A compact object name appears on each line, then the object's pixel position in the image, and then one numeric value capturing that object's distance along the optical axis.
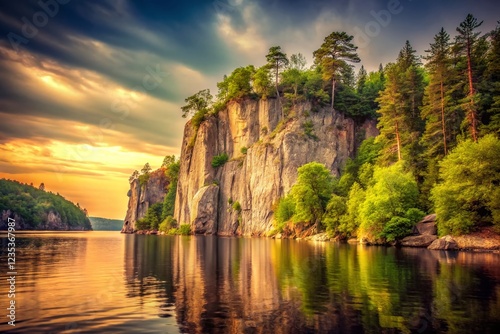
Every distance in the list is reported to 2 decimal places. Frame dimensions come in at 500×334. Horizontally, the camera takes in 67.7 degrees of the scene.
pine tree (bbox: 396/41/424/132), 68.62
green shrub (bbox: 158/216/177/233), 125.12
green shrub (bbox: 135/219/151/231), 145.50
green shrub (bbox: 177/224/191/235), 107.75
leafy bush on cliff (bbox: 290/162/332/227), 73.06
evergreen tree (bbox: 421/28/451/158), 55.50
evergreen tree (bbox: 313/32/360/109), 94.25
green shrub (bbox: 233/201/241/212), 103.44
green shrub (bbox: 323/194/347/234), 65.69
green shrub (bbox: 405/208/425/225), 51.16
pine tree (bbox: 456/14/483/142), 48.41
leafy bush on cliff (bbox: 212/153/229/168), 114.88
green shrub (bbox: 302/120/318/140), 95.11
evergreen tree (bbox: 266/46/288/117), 104.12
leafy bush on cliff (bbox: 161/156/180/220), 141.12
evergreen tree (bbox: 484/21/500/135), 47.81
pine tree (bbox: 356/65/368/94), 107.27
